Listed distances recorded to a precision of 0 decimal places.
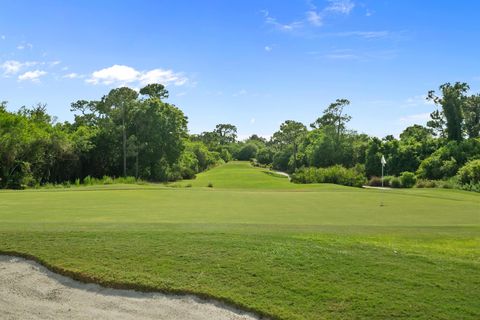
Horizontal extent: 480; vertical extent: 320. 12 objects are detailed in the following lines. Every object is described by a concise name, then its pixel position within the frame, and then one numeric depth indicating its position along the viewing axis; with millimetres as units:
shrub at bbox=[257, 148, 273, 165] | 105562
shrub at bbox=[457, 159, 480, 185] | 38281
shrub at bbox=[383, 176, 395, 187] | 48562
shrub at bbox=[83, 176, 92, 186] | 32719
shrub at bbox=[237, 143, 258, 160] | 128837
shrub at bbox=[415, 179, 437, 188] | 40719
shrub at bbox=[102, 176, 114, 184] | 34409
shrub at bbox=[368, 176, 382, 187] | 49812
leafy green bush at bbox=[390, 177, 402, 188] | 46688
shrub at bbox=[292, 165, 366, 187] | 40844
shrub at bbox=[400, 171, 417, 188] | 46062
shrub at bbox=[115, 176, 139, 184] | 36812
